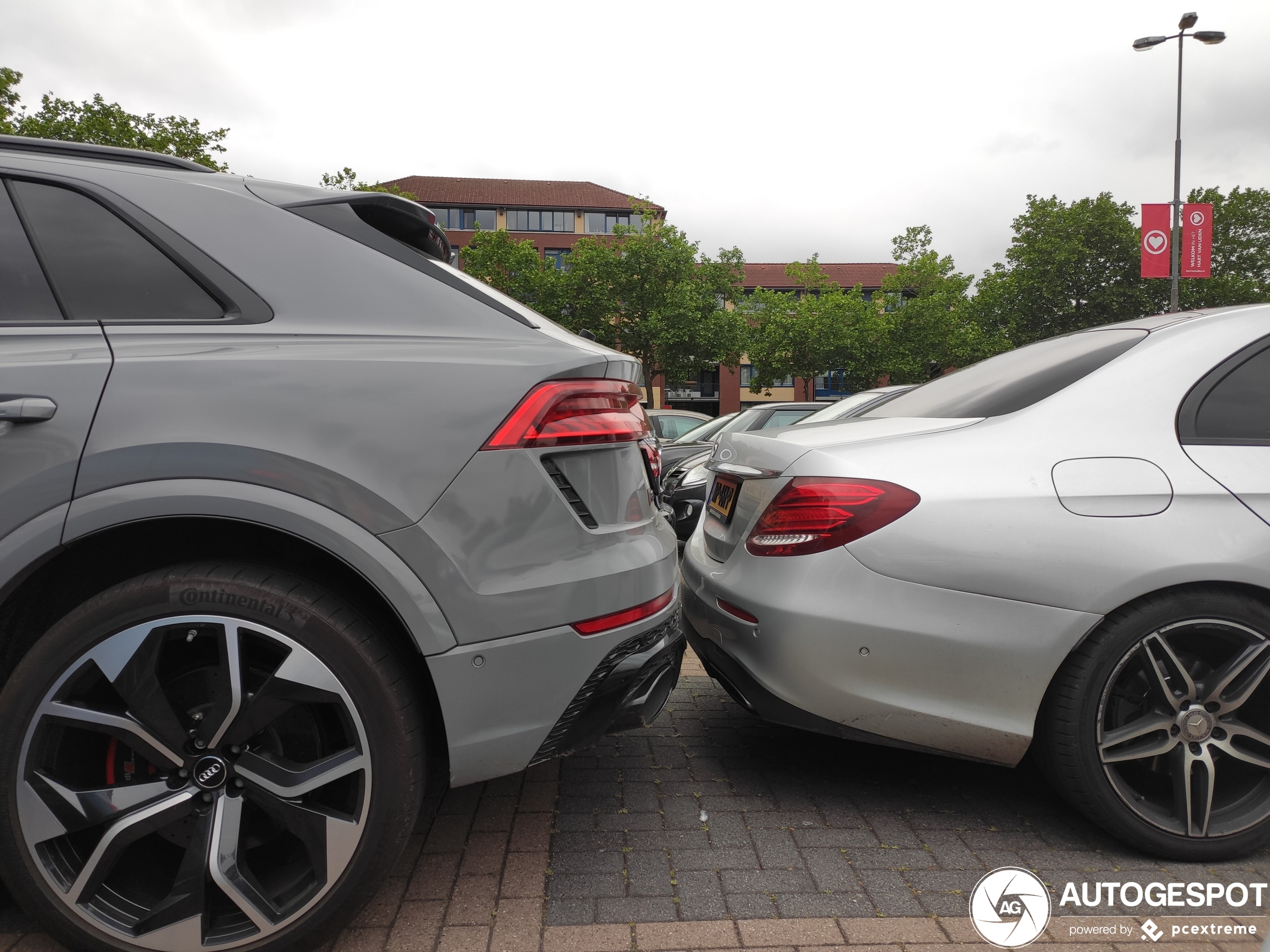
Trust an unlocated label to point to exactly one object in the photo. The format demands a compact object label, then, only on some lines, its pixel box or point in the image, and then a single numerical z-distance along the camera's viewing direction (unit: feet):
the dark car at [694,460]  24.17
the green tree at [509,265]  137.90
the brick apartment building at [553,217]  204.23
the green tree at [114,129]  58.08
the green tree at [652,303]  129.80
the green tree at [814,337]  145.18
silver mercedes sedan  7.16
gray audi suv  5.59
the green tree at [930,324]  141.38
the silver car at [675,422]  39.52
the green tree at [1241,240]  136.87
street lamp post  59.11
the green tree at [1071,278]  137.49
